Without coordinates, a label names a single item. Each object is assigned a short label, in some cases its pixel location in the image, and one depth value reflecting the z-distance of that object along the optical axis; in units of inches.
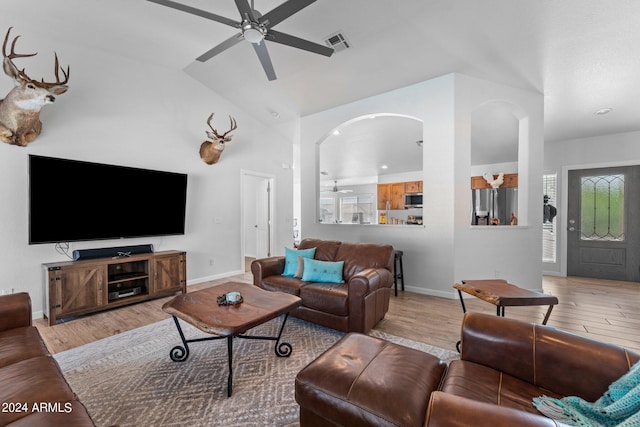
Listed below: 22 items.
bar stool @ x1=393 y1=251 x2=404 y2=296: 153.3
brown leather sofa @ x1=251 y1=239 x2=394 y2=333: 98.5
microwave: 285.1
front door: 186.5
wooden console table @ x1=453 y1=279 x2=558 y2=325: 83.3
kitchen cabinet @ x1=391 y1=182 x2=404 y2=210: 303.6
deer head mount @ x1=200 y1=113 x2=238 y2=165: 174.3
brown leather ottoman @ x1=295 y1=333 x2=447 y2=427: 43.4
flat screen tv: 118.9
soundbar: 128.4
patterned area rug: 63.6
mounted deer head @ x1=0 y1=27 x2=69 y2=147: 103.5
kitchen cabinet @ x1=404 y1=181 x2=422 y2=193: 287.5
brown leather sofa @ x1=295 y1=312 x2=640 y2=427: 44.3
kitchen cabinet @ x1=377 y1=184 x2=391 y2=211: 315.3
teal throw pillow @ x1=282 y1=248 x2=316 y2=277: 130.9
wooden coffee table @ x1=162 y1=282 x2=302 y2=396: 70.4
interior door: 256.2
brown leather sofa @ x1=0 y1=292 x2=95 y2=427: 38.1
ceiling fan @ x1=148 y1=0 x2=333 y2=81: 84.8
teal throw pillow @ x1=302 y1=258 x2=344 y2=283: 120.2
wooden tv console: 115.0
